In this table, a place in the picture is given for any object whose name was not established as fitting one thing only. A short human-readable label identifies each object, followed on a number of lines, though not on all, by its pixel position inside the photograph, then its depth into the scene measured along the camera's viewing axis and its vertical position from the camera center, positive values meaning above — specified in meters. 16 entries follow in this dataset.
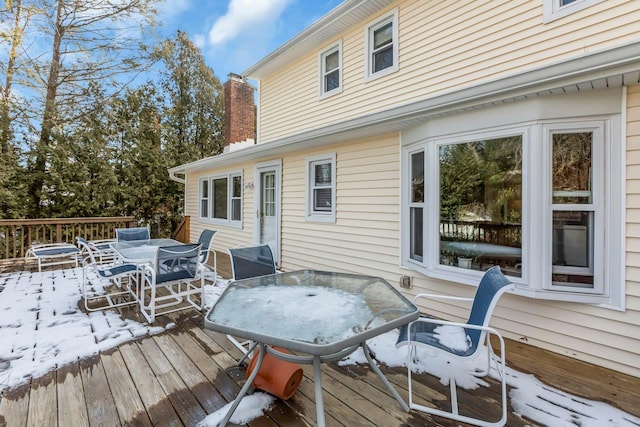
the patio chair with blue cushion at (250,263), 3.24 -0.56
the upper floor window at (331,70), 6.16 +2.98
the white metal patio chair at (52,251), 6.08 -0.79
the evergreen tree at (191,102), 14.71 +5.56
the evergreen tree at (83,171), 9.30 +1.31
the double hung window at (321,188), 5.48 +0.46
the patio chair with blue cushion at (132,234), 5.69 -0.42
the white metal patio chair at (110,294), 4.12 -1.28
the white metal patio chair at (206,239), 4.92 -0.46
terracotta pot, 2.20 -1.22
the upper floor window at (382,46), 5.21 +2.96
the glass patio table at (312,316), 1.69 -0.68
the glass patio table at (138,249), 3.93 -0.56
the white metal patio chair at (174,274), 3.74 -0.81
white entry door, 6.68 +0.16
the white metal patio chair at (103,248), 4.77 -0.71
